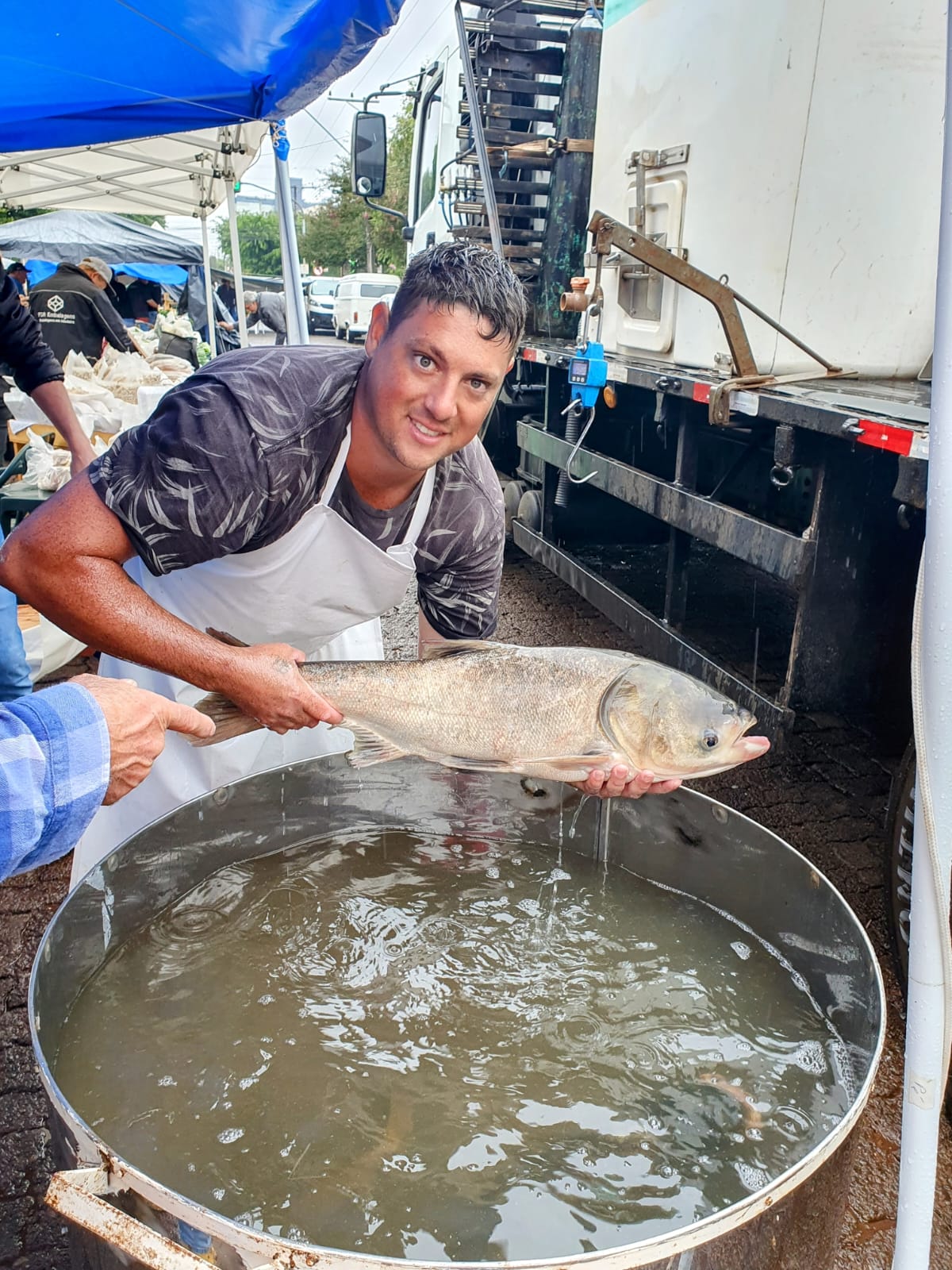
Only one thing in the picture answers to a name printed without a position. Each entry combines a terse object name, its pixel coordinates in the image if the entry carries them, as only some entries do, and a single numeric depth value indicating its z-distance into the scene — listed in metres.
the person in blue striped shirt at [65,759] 1.30
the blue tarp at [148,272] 16.56
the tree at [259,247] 58.75
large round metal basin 1.26
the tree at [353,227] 45.25
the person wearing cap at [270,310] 18.52
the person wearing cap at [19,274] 11.34
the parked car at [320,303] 33.81
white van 31.11
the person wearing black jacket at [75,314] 10.15
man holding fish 2.26
